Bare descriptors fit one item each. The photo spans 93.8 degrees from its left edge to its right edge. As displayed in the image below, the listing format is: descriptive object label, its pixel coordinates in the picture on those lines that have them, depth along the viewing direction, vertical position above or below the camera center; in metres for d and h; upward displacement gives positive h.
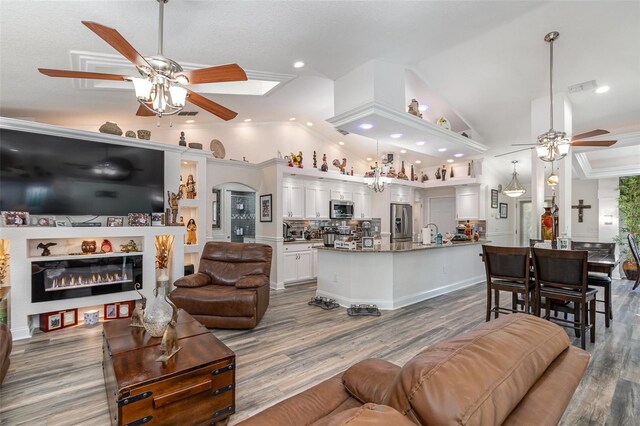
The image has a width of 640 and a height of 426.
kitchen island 4.52 -0.97
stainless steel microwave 7.18 +0.11
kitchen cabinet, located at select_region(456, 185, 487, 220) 8.02 +0.29
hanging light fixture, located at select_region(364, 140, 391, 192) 5.73 +0.70
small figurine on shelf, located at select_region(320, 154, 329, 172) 6.83 +1.08
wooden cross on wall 7.79 +0.14
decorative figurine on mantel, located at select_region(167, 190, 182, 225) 4.82 +0.17
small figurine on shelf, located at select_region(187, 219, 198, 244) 5.55 -0.33
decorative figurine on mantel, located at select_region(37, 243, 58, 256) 3.85 -0.44
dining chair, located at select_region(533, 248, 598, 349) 3.02 -0.71
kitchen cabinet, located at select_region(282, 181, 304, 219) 6.35 +0.30
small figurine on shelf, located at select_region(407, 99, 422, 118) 4.24 +1.48
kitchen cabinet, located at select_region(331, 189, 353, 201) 7.27 +0.47
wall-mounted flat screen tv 3.63 +0.52
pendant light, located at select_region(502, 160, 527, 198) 6.69 +0.53
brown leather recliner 3.49 -0.93
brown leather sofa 0.69 -0.44
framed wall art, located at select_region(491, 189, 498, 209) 8.37 +0.41
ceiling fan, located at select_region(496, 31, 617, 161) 3.62 +0.86
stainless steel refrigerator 8.35 -0.27
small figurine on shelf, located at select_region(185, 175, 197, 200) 5.50 +0.49
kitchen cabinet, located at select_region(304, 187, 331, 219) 6.74 +0.26
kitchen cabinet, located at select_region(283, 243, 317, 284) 6.12 -1.03
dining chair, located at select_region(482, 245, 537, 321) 3.47 -0.71
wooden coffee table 1.62 -0.98
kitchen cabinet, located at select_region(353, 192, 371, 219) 7.79 +0.23
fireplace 3.67 -0.82
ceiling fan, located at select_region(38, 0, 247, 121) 2.09 +1.02
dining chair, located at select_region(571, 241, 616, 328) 3.58 -0.82
